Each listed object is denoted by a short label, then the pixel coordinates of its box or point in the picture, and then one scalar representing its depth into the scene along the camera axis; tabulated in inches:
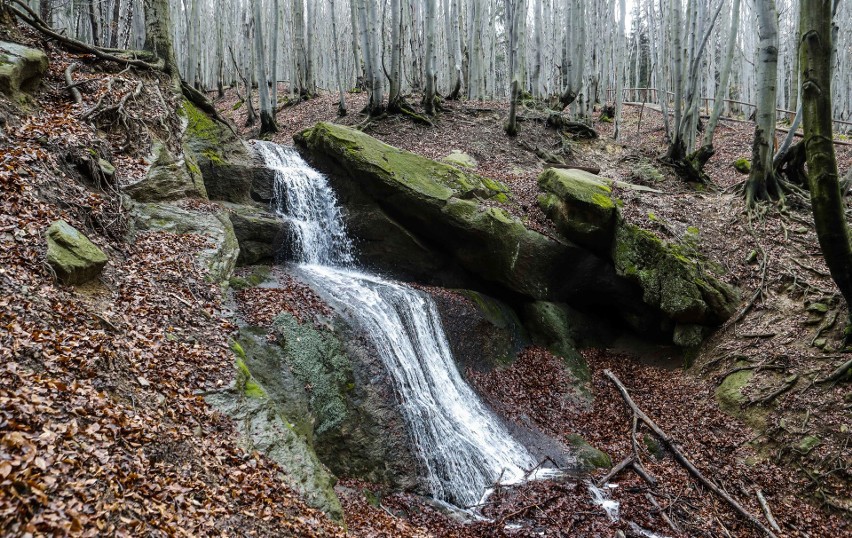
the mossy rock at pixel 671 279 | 407.8
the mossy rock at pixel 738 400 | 326.3
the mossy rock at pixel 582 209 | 468.4
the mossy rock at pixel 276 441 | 203.0
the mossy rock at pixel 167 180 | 325.4
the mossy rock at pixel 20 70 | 289.4
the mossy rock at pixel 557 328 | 463.8
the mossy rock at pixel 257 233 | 405.1
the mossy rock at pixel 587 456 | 339.3
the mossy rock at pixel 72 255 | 204.4
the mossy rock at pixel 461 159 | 605.3
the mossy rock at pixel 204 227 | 300.2
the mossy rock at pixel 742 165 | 582.6
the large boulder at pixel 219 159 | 438.3
